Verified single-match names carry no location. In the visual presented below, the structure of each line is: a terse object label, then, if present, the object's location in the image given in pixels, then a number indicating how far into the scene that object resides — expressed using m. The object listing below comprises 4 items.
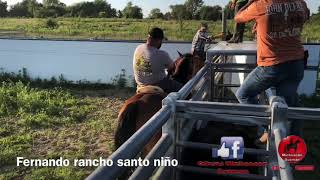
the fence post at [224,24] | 4.98
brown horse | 2.61
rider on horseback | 3.13
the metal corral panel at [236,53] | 2.67
